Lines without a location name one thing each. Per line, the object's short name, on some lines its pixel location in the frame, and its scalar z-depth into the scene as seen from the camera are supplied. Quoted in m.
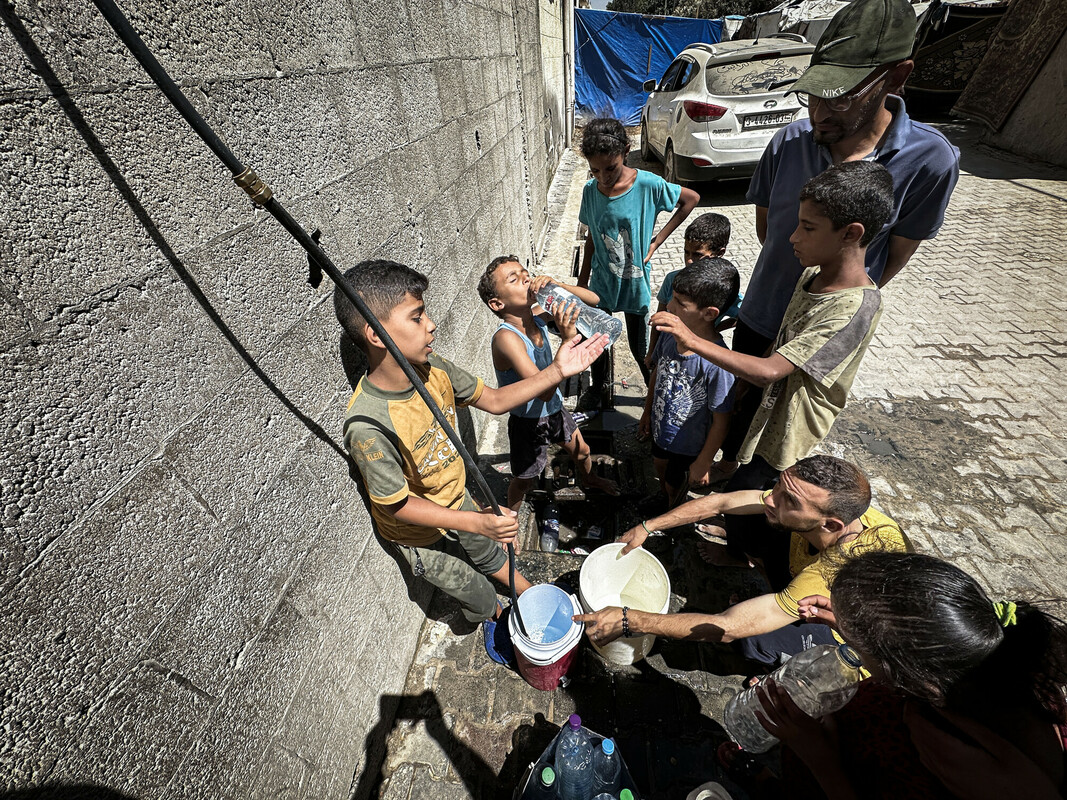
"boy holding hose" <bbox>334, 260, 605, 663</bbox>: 1.63
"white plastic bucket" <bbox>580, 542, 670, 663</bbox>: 2.30
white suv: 7.06
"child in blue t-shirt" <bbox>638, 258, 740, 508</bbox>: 2.46
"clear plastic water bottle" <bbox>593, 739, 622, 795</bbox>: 1.73
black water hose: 0.69
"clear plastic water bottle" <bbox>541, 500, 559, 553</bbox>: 3.03
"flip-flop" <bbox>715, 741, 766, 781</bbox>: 1.97
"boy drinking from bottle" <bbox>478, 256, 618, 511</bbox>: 2.38
